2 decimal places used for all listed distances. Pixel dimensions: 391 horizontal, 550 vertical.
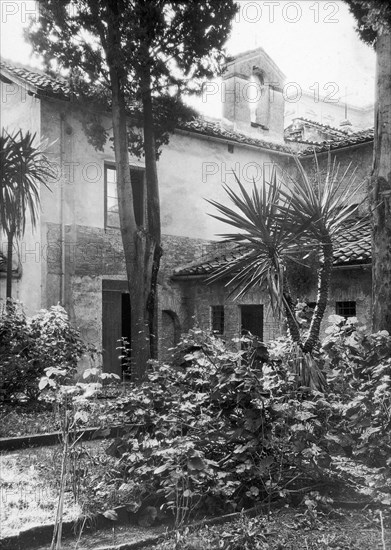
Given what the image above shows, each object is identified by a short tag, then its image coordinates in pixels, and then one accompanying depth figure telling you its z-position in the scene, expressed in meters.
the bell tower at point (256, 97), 14.52
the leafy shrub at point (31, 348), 8.85
